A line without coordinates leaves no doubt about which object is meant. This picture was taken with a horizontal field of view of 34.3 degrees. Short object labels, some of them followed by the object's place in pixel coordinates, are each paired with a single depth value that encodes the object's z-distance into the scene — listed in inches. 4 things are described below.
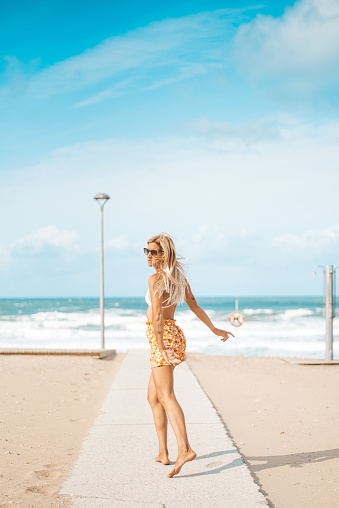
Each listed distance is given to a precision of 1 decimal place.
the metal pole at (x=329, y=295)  525.3
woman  153.3
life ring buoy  655.8
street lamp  614.2
